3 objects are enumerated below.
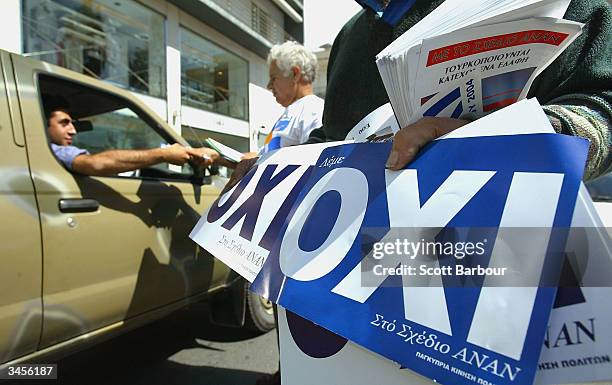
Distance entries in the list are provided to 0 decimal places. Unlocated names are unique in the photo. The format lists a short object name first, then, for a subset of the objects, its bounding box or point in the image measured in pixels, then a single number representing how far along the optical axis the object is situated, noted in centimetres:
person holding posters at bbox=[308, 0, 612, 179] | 70
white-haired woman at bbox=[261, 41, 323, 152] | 235
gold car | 147
